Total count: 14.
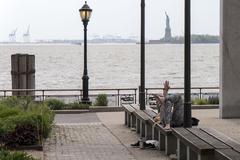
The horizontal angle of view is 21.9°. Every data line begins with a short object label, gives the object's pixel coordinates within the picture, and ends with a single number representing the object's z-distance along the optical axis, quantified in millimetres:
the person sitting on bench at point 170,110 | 13234
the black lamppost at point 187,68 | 12531
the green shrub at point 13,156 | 9148
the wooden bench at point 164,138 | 12938
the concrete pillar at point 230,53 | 19828
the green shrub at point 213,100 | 24406
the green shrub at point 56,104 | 23028
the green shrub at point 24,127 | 13688
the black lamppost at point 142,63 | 17453
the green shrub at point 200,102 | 24219
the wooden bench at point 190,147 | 10289
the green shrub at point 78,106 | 23188
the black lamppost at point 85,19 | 24484
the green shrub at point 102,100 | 24000
